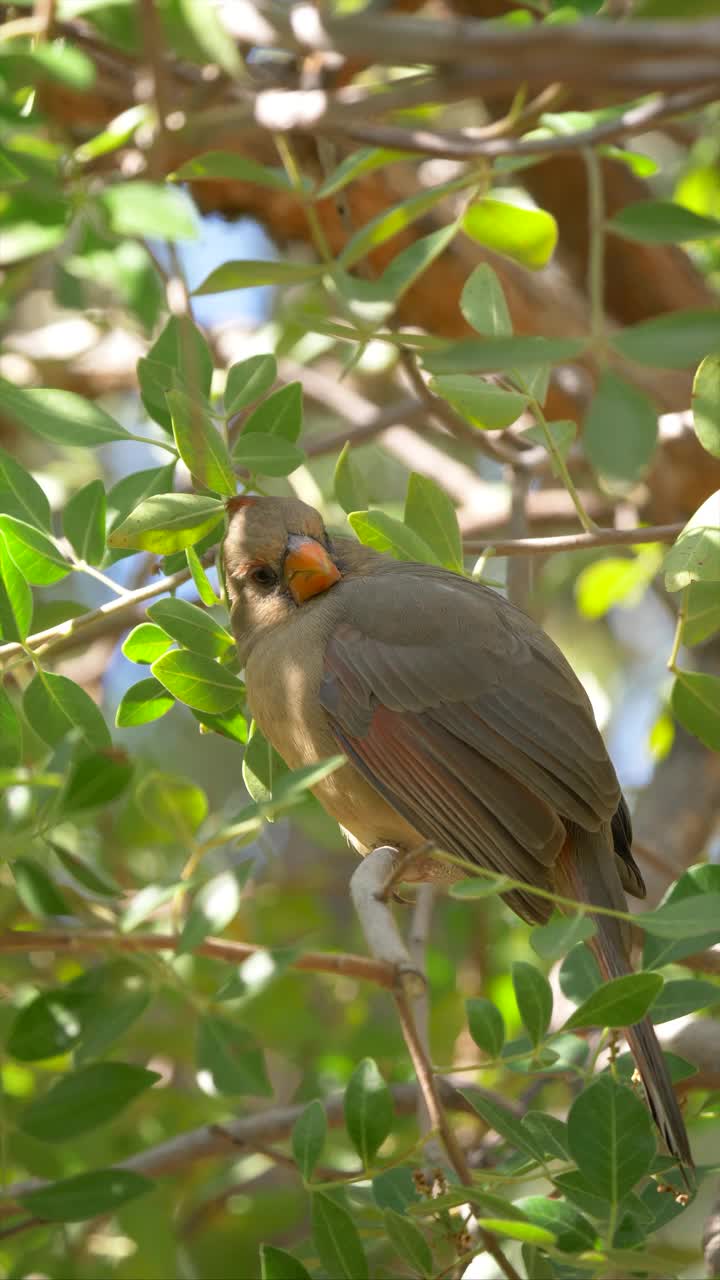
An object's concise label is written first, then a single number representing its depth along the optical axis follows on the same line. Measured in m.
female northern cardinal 5.50
